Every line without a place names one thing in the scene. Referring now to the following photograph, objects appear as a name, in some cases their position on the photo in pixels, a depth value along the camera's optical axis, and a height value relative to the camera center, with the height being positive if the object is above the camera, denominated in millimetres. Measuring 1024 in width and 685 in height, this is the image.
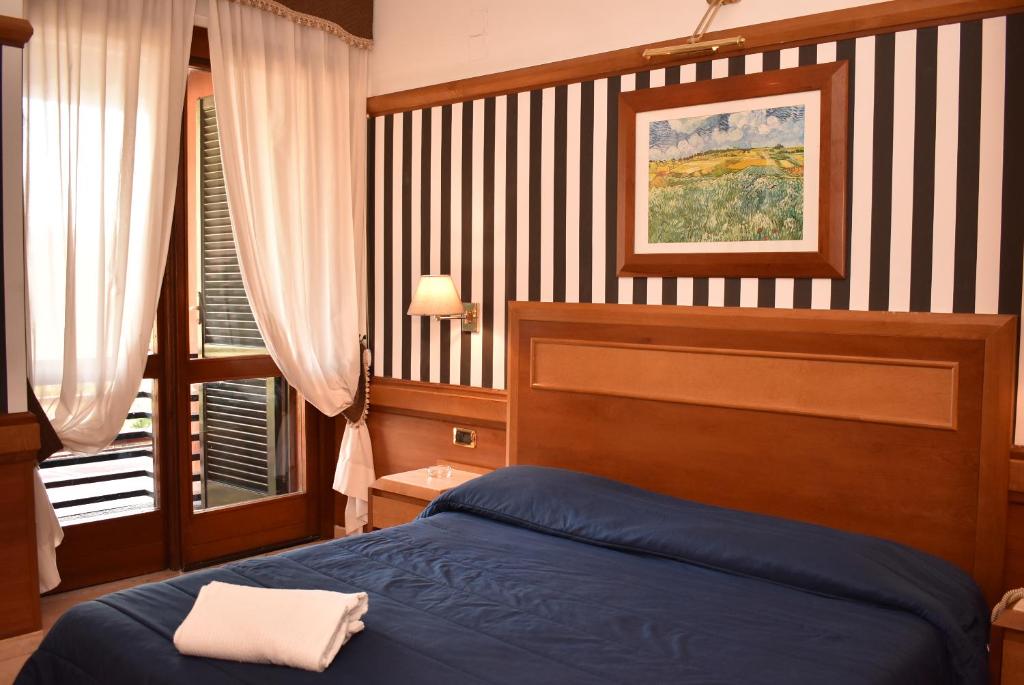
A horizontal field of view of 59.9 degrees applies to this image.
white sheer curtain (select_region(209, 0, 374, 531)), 3877 +611
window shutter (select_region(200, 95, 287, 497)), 3951 -145
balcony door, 3680 -526
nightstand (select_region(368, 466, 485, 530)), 3602 -709
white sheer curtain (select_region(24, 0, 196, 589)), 3322 +499
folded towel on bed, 1891 -673
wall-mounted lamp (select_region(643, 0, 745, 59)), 3074 +998
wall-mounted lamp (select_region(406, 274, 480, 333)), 3773 +107
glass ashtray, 3834 -646
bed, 2004 -624
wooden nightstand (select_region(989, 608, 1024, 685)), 2230 -800
